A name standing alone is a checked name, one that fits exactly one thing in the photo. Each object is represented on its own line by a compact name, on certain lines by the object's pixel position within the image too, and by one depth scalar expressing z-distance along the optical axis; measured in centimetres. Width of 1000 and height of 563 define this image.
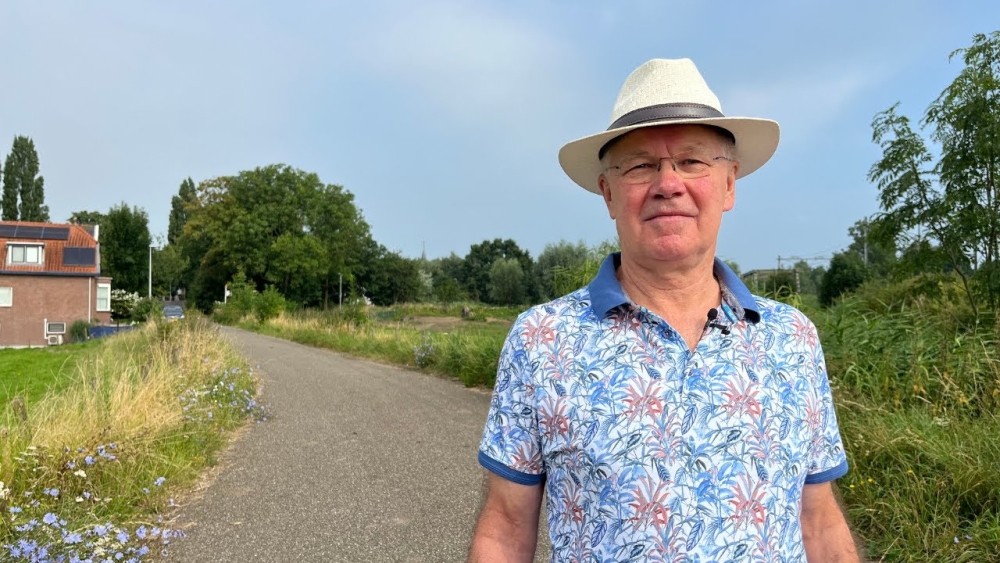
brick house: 3488
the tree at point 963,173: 682
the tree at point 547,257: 3787
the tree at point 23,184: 5647
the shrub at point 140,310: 3192
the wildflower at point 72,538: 317
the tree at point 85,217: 7856
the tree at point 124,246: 4981
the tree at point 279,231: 4456
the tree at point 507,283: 5384
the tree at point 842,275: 2622
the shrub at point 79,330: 3328
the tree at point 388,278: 5734
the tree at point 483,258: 6944
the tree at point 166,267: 5669
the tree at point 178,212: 7394
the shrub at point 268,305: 3294
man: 136
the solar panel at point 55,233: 3800
